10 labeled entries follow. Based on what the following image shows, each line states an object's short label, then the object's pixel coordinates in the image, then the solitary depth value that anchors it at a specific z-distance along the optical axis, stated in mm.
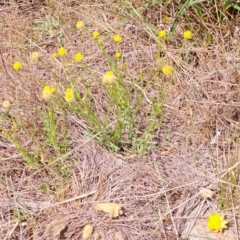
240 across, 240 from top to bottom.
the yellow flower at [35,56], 1152
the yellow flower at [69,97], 1097
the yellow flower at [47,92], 1112
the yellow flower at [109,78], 1105
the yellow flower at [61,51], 1157
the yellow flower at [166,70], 1145
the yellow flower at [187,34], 1167
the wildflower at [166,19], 1335
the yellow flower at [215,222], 1055
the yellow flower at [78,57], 1143
